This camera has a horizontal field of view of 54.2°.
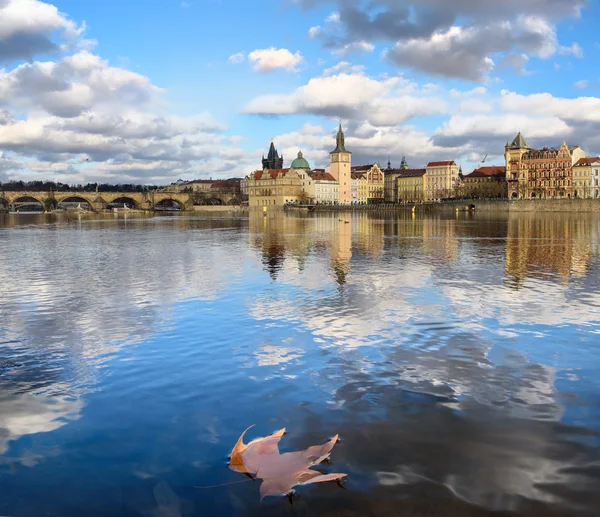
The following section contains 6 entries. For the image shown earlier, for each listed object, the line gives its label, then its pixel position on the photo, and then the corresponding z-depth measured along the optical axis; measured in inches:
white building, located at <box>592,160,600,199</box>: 6112.2
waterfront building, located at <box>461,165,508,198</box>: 7362.2
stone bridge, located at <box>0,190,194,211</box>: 6879.9
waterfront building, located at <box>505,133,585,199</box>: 6309.1
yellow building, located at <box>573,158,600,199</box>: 6149.1
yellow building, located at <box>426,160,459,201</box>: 7716.5
